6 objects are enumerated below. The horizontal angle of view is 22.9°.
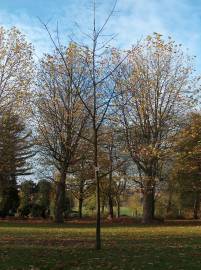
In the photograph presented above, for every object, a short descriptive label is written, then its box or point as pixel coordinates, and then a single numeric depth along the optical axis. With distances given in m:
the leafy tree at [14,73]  36.72
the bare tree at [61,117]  40.03
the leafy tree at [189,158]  36.14
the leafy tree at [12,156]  38.50
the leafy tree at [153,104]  40.69
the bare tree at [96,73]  16.55
